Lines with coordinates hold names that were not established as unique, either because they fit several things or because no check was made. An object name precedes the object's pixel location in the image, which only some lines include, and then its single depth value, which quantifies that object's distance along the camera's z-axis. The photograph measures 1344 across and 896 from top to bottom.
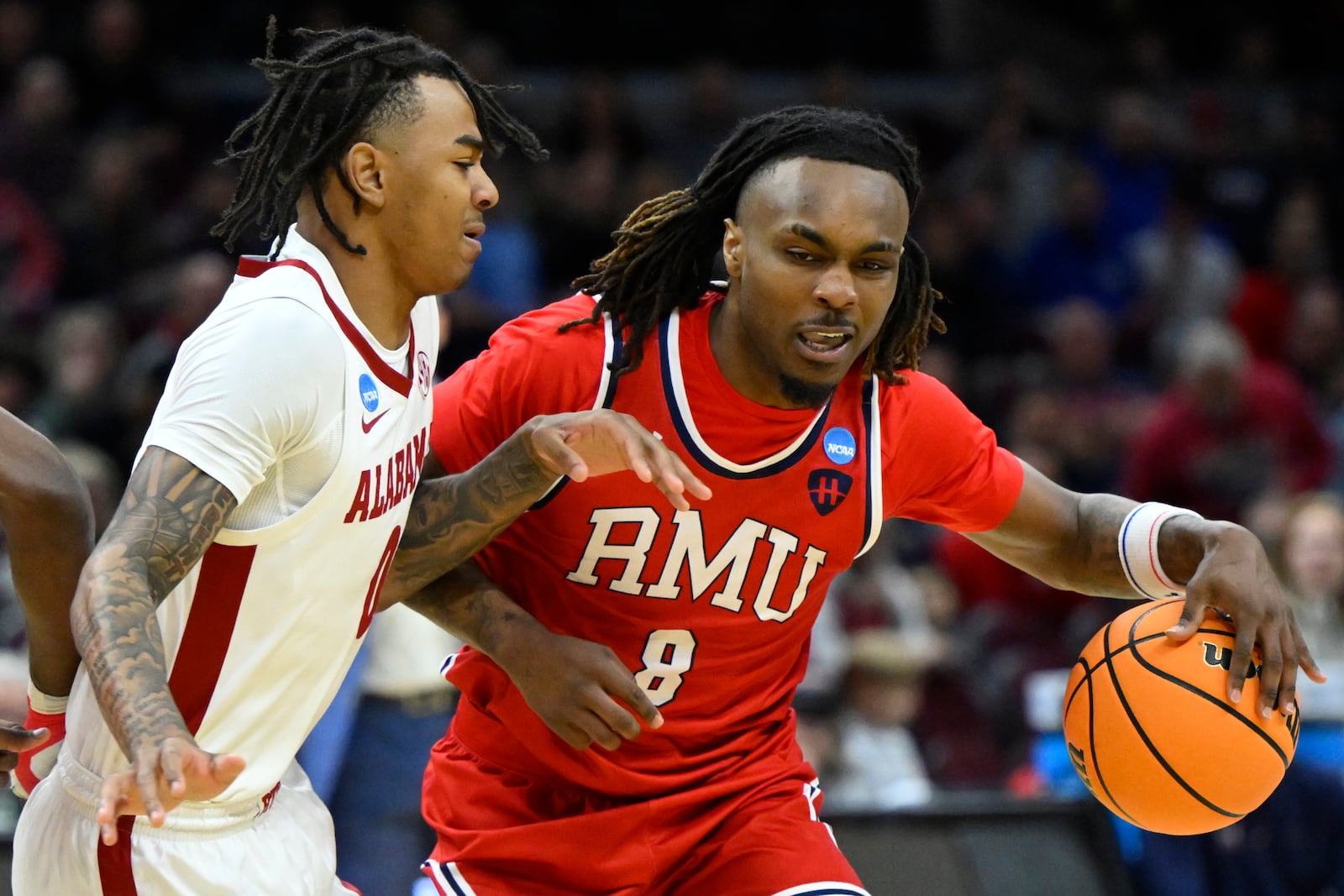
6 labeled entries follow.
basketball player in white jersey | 5.00
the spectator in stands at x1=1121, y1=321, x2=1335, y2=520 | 15.09
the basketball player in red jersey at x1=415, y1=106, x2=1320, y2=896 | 6.28
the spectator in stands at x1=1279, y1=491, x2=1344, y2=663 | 12.97
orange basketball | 6.37
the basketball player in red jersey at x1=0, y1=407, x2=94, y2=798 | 5.36
